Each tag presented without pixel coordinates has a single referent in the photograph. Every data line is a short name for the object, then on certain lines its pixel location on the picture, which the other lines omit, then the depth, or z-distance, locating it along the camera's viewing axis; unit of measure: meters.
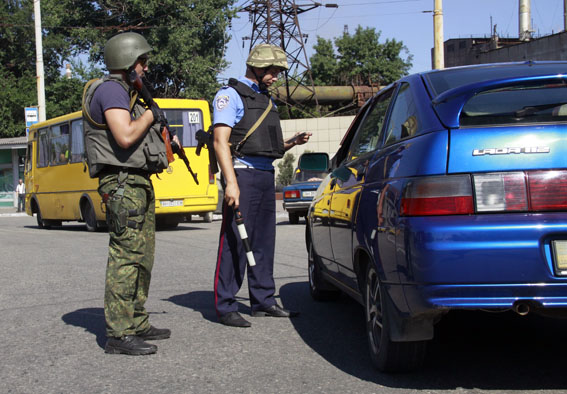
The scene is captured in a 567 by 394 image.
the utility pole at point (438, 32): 17.84
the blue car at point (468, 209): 3.30
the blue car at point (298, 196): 19.23
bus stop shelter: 41.78
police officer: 5.45
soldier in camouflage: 4.48
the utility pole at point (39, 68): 28.89
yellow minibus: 17.55
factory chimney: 54.09
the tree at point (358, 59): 71.38
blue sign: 28.01
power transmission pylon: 44.72
